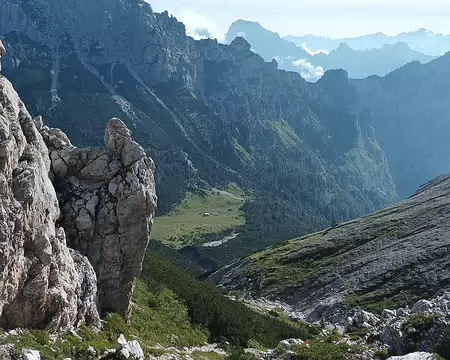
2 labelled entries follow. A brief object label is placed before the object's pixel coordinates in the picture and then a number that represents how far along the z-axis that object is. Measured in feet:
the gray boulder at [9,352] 77.82
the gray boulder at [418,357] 86.48
